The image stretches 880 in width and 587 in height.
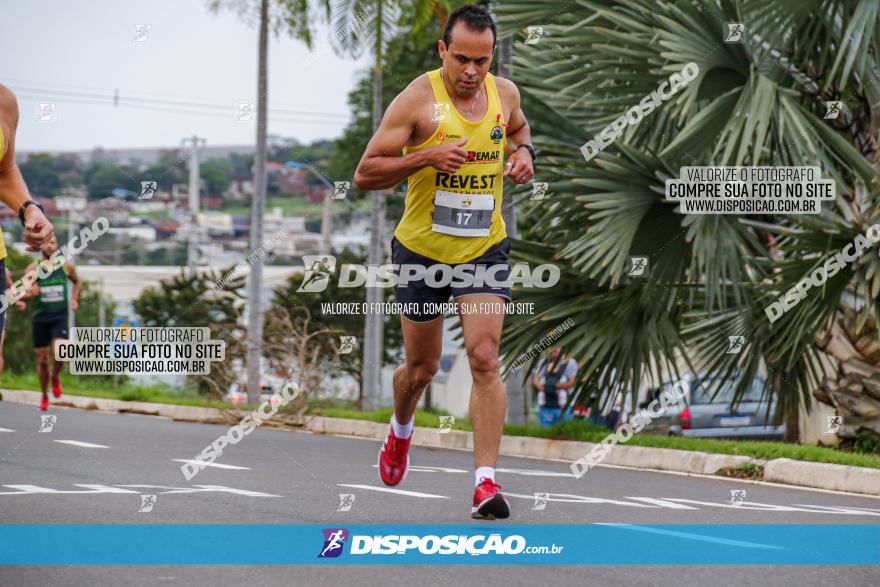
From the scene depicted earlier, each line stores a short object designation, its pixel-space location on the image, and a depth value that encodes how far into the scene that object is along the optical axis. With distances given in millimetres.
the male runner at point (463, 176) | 5973
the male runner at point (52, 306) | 15430
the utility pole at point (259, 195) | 22047
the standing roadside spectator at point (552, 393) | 17016
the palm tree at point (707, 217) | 11672
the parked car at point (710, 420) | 21578
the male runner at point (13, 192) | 4980
